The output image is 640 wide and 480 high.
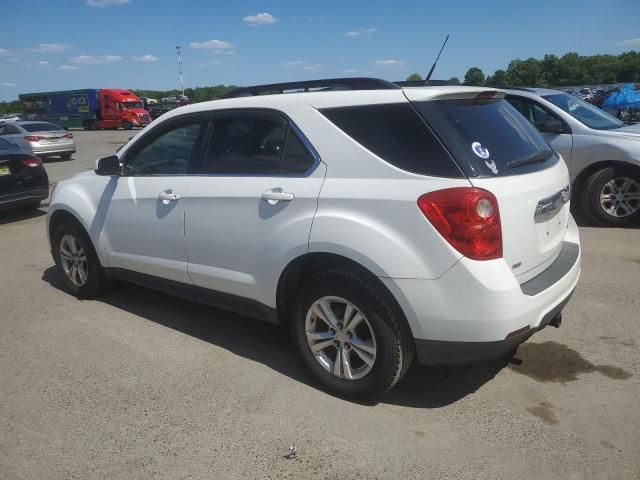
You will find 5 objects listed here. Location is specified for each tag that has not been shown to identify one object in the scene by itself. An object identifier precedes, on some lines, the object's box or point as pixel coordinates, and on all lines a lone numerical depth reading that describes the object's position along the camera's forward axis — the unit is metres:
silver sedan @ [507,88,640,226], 6.47
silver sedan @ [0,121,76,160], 18.67
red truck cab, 41.59
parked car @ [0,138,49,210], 8.46
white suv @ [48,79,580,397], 2.54
